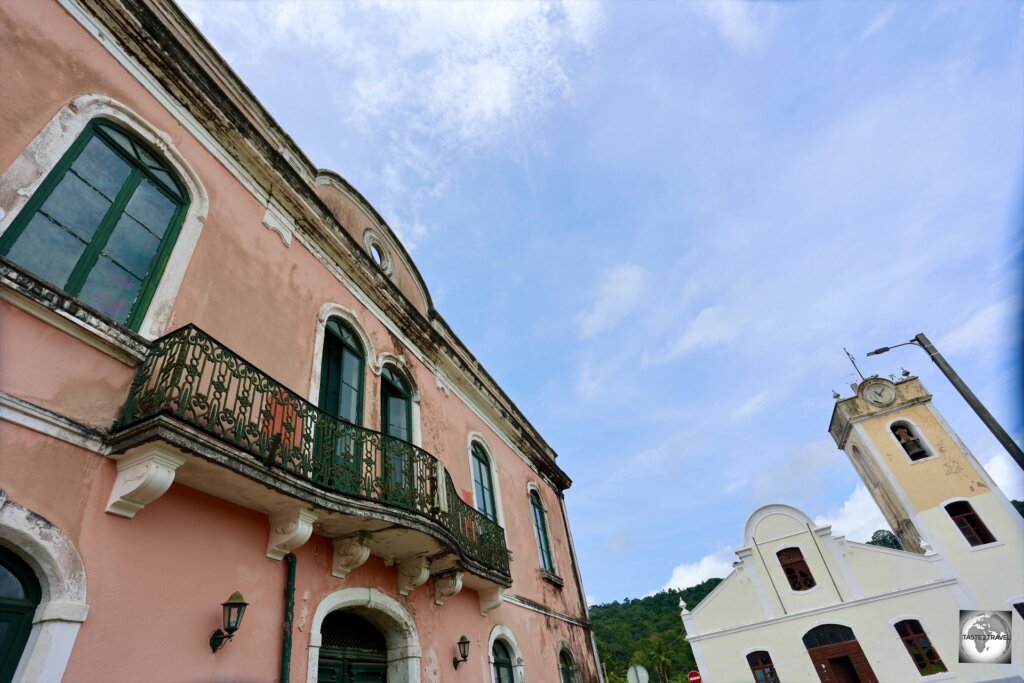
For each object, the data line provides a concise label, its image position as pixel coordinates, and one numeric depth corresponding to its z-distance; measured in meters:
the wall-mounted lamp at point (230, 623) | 3.98
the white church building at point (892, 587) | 20.55
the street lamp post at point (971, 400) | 7.11
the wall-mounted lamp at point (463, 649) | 6.95
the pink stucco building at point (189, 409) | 3.46
